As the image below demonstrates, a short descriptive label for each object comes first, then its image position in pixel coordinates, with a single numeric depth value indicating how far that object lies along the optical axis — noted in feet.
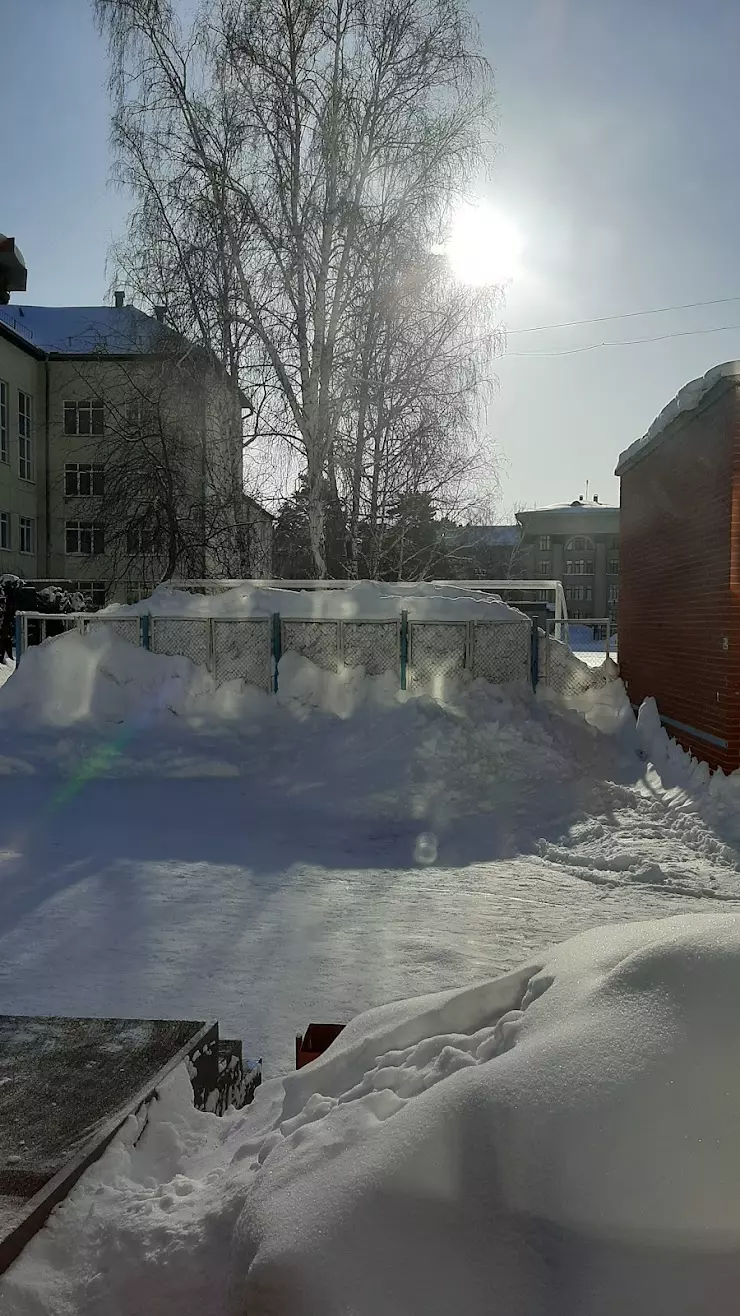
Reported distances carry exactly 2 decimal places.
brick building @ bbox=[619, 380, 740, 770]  27.50
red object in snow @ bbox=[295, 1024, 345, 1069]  10.40
